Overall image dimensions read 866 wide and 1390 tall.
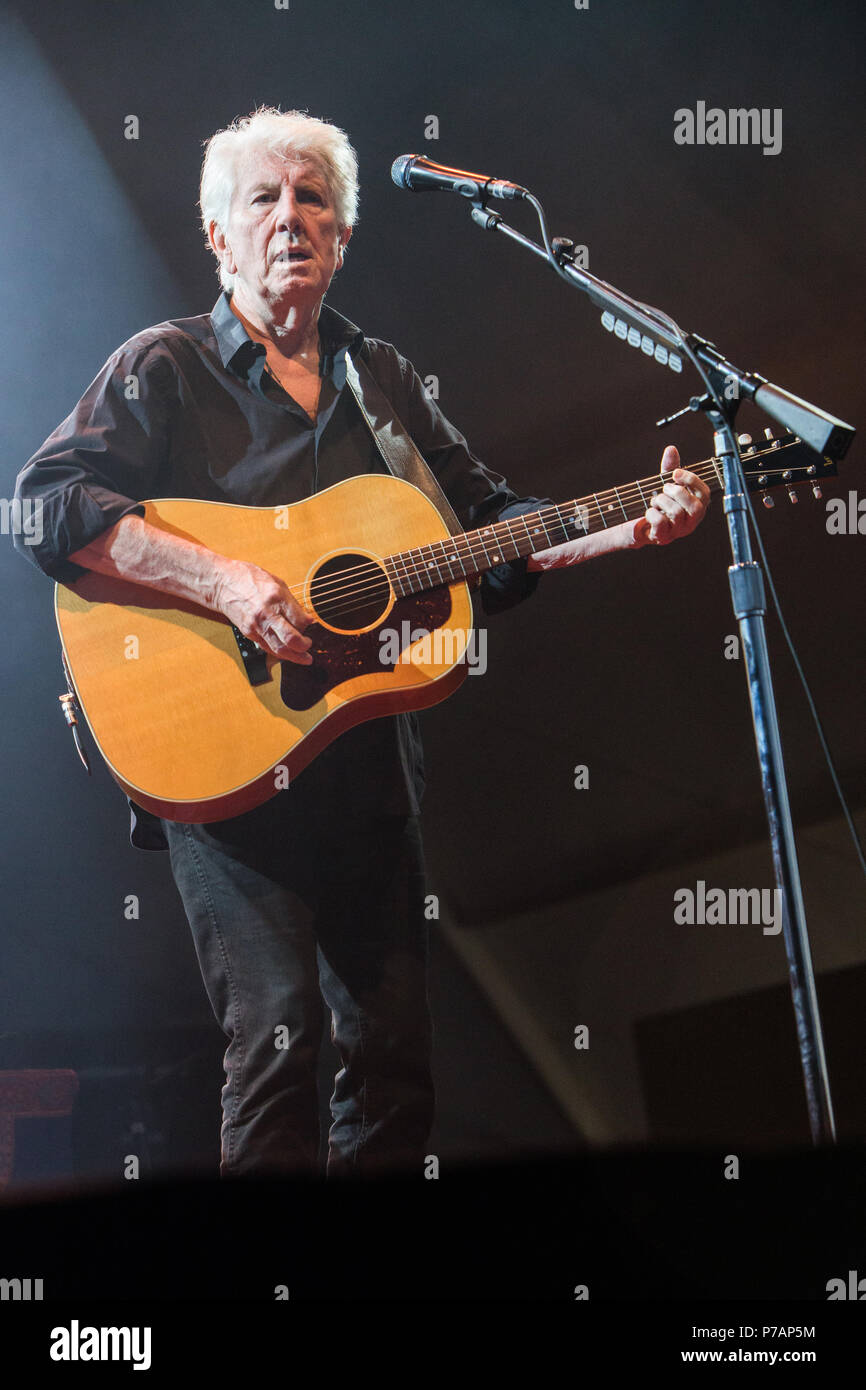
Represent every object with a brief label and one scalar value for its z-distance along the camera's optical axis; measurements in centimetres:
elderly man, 208
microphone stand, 160
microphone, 190
